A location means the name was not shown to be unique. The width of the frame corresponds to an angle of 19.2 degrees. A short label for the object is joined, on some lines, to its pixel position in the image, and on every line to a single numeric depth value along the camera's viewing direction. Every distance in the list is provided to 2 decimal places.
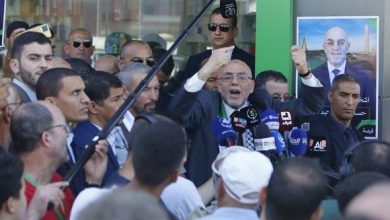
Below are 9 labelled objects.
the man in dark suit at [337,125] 9.21
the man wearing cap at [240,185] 5.16
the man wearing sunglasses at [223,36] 10.53
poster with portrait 10.55
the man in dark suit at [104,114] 7.36
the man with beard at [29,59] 8.26
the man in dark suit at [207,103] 8.14
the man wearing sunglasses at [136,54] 10.07
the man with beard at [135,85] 8.29
